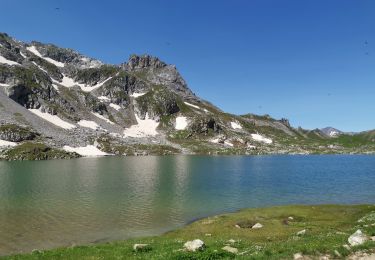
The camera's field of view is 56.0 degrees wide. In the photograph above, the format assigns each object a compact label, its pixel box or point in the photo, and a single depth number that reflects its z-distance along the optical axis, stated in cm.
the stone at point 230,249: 2588
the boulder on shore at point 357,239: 2532
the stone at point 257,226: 4772
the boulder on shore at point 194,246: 2603
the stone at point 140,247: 2847
